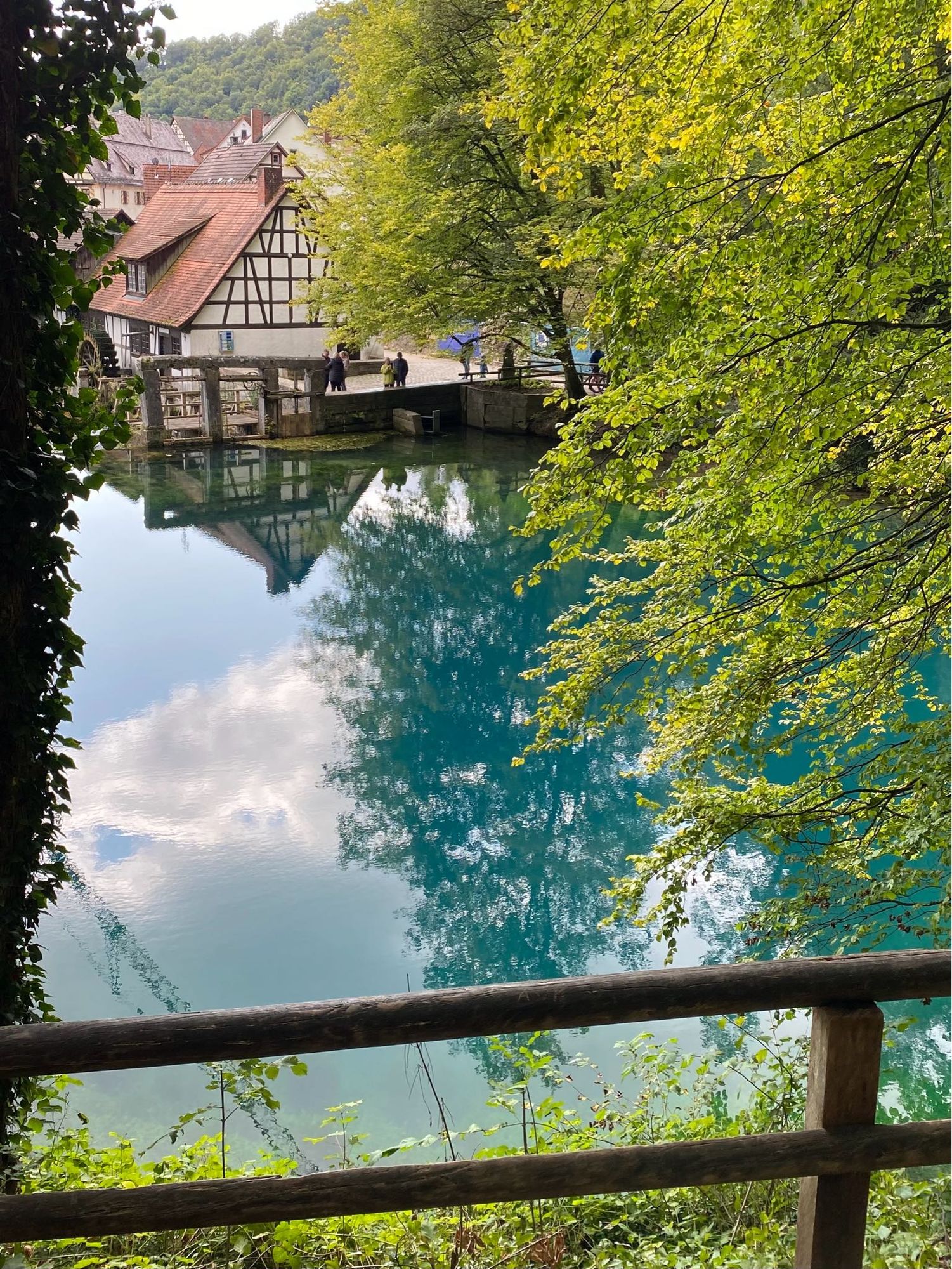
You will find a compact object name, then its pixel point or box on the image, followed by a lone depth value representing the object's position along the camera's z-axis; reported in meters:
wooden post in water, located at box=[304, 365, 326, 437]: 27.05
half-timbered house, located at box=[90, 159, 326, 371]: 30.69
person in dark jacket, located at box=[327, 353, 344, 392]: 28.61
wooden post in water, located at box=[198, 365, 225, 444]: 25.39
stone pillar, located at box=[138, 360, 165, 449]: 24.99
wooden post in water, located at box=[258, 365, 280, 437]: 26.55
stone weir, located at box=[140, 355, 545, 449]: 25.56
